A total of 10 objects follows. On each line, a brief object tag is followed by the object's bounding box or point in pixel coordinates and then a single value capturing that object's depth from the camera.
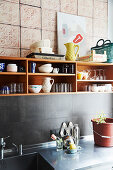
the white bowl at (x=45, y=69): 1.95
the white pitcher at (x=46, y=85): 1.98
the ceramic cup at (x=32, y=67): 1.92
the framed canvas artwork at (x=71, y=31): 2.26
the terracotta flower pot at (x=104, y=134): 2.06
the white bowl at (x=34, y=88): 1.89
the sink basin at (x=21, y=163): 1.82
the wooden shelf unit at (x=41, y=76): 1.85
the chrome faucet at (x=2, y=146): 1.86
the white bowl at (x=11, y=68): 1.81
